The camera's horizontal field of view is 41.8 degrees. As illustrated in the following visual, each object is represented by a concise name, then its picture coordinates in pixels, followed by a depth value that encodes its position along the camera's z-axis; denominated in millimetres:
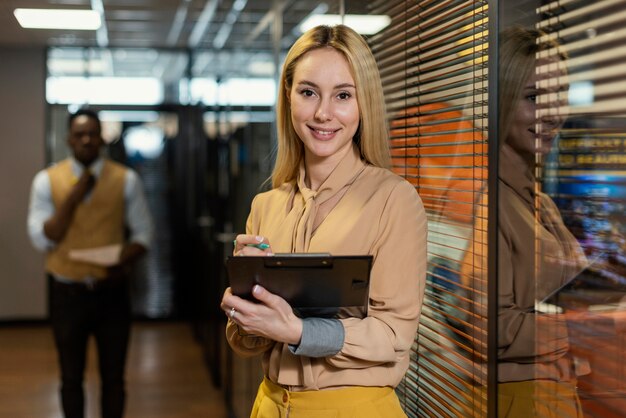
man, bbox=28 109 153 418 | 3924
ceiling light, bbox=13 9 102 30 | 6349
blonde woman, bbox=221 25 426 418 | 1451
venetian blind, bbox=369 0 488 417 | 1590
